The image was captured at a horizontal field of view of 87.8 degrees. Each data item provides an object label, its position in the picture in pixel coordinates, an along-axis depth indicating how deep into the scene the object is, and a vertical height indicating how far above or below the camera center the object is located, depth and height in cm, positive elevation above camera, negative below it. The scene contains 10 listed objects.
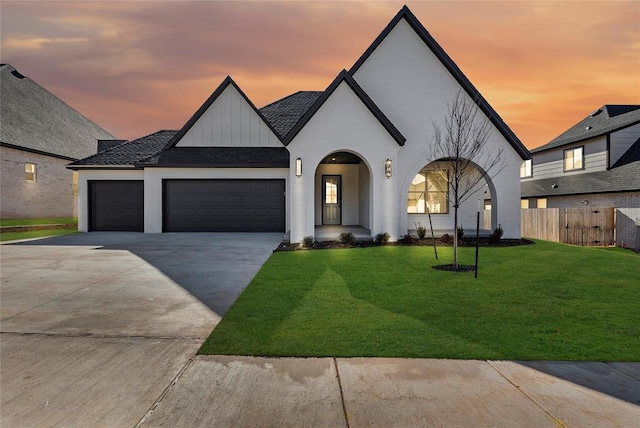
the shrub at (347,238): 1247 -118
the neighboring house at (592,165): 1702 +256
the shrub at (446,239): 1309 -128
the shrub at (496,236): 1306 -113
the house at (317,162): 1260 +208
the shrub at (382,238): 1263 -121
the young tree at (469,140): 1346 +277
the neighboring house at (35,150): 2050 +384
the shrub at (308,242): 1220 -130
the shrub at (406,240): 1271 -127
